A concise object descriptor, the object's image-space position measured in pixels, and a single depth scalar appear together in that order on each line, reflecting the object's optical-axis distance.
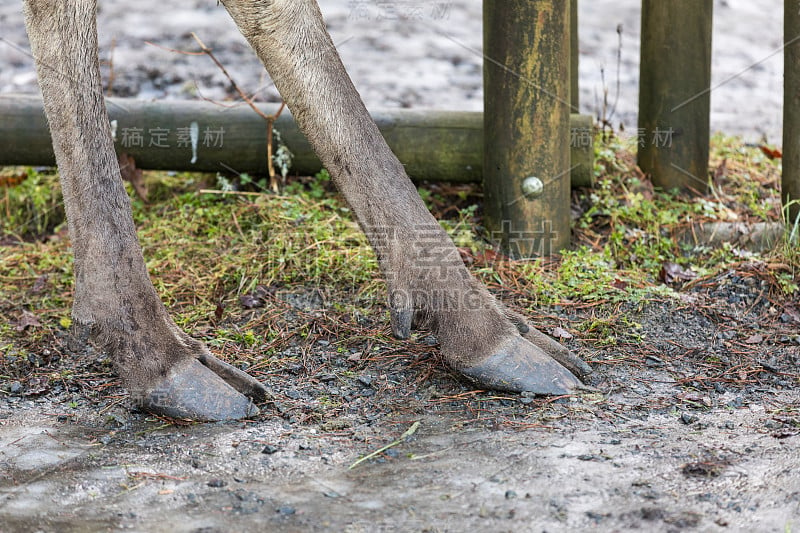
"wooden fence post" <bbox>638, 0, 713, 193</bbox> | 9.04
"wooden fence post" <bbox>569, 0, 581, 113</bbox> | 9.60
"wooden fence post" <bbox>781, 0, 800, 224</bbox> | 8.13
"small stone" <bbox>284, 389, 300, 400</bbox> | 6.23
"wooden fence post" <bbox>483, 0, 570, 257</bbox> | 8.09
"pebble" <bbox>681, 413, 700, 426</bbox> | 5.61
